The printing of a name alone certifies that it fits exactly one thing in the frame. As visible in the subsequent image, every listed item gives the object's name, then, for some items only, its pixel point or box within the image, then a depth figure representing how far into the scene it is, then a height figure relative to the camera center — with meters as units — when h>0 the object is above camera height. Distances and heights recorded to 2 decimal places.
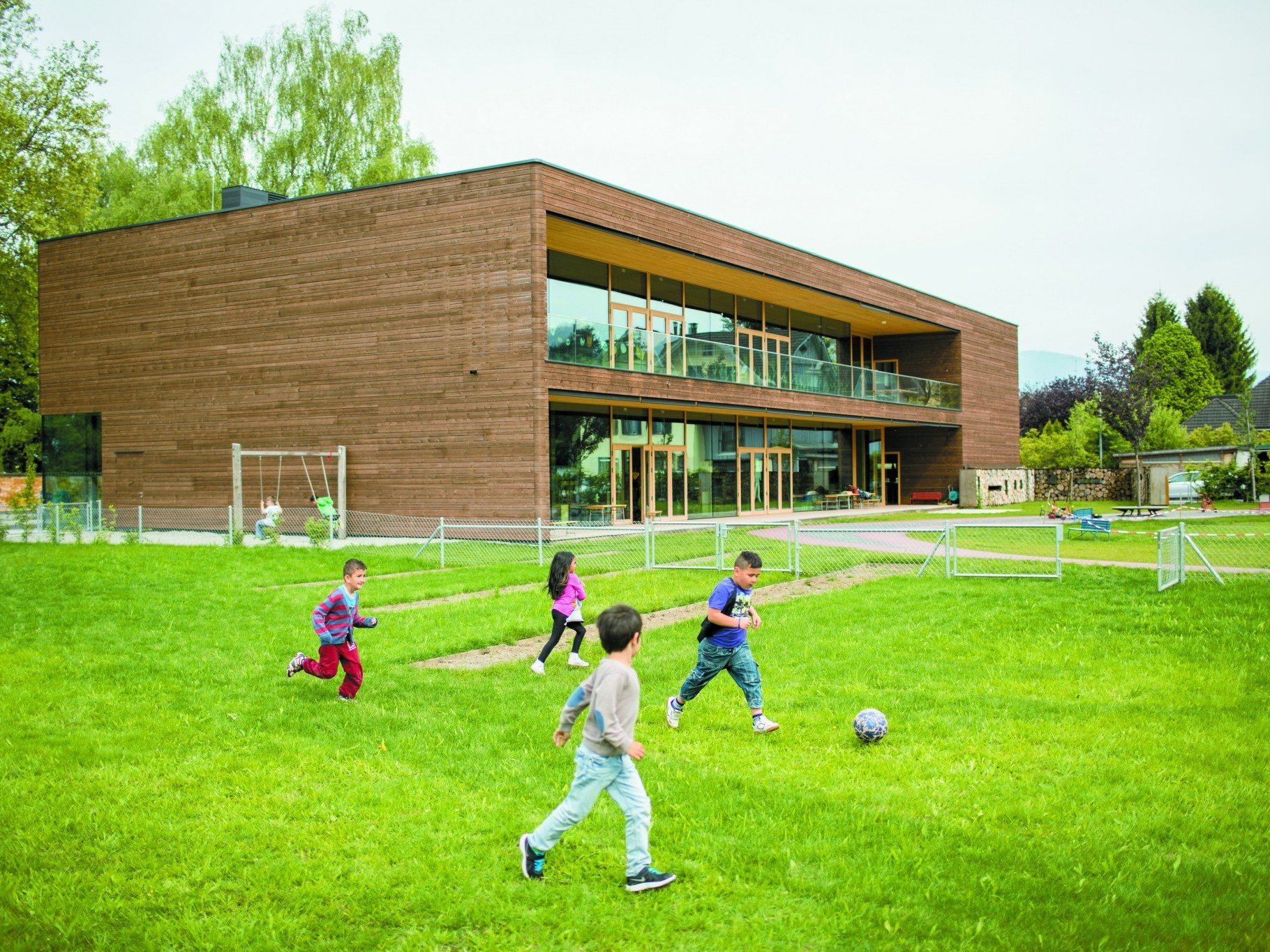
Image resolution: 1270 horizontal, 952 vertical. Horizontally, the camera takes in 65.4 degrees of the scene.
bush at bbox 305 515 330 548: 21.11 -0.95
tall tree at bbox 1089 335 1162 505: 40.03 +3.97
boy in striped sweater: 8.38 -1.20
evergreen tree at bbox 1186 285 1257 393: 74.62 +10.87
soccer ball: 6.95 -1.72
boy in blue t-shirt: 7.44 -1.19
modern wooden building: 23.75 +3.69
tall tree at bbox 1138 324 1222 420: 69.19 +7.95
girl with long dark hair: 9.92 -1.15
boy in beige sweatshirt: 4.68 -1.34
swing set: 24.31 +0.16
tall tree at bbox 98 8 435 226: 41.44 +15.52
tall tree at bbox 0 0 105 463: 29.30 +10.66
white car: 38.94 -0.25
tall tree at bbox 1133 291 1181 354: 76.69 +12.91
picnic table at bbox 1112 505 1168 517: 30.28 -0.89
